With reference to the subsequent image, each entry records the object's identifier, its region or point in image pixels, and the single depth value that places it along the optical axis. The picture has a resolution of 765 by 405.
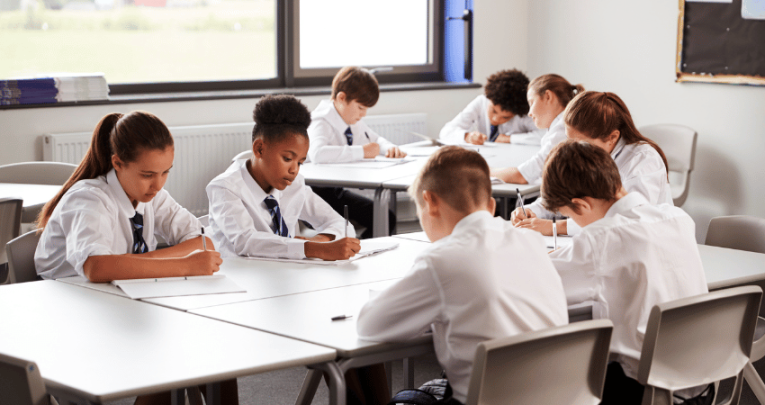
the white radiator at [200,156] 5.23
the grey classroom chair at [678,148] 5.19
